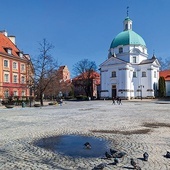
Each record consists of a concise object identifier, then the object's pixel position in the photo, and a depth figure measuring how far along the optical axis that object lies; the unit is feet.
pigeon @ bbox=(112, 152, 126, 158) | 17.46
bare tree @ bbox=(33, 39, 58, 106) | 101.44
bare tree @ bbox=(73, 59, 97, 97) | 197.43
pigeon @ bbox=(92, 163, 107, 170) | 14.37
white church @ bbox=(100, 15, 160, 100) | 172.08
